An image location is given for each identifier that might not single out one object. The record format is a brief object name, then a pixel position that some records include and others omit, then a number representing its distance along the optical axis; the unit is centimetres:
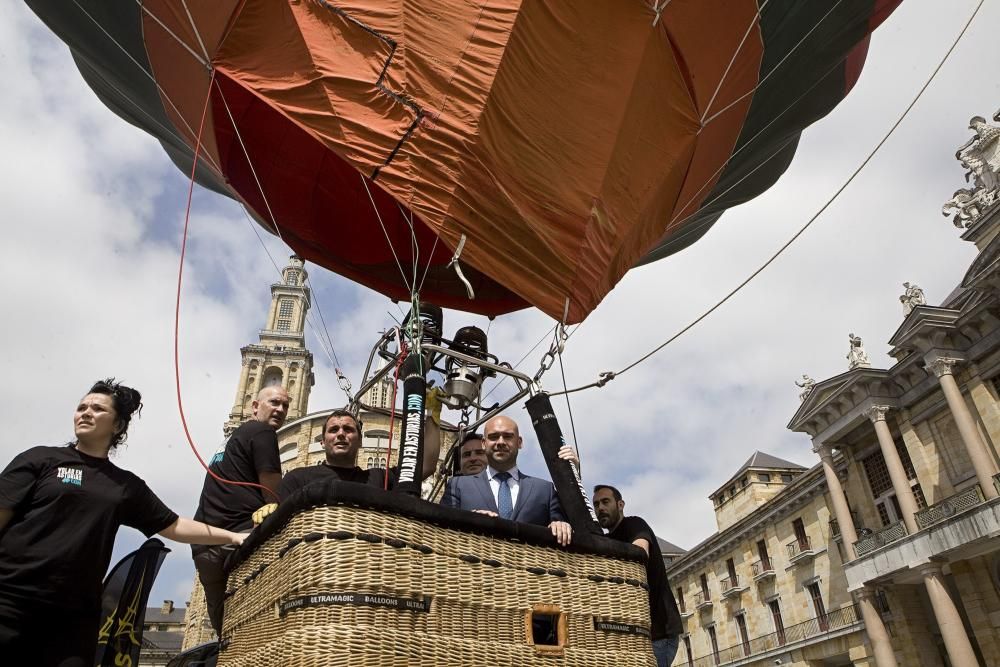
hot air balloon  199
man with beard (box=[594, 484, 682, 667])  353
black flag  248
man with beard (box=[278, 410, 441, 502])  347
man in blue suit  313
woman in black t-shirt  211
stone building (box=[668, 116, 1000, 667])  1842
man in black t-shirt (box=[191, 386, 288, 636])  288
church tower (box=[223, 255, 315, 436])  5303
